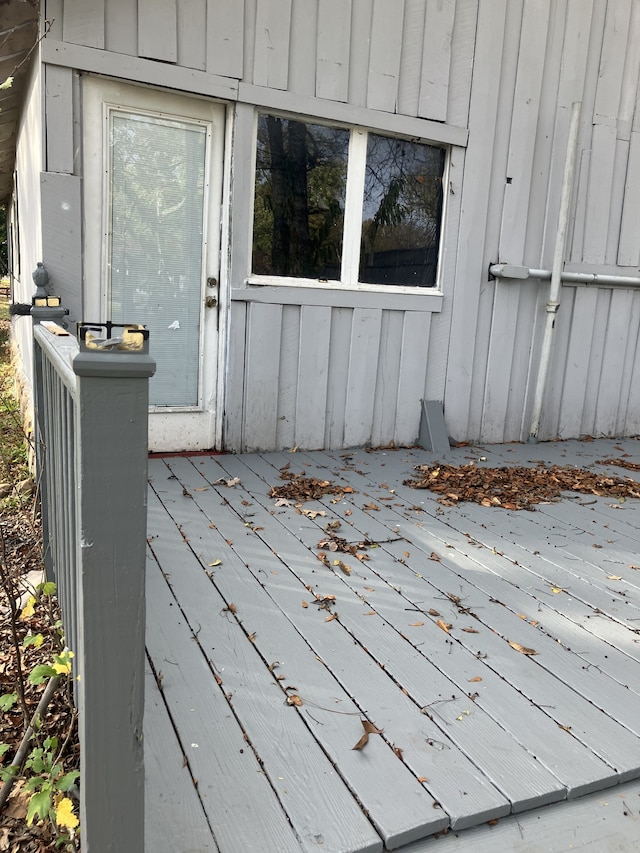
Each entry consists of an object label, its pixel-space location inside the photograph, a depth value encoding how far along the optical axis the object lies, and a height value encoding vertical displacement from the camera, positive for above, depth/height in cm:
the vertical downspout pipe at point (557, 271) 498 +32
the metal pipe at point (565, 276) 500 +29
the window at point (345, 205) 438 +66
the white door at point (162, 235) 393 +34
